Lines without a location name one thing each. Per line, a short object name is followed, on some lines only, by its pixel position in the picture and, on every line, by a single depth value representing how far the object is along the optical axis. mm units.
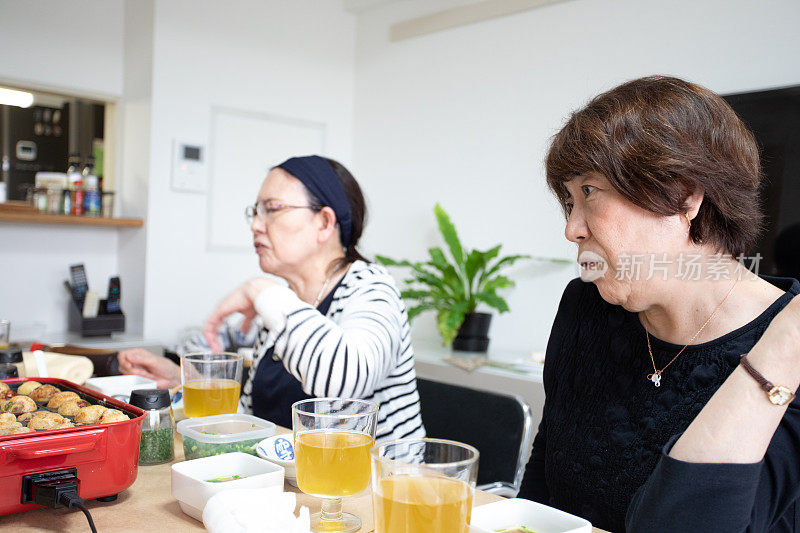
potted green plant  3582
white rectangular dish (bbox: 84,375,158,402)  1531
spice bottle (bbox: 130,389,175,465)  1171
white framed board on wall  4125
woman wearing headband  1461
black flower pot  3656
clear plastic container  1135
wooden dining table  911
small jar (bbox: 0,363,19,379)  1426
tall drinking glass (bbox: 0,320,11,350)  2002
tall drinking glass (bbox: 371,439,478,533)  757
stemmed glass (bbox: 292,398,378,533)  905
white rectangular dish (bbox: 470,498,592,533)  878
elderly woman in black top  1101
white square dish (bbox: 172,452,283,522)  928
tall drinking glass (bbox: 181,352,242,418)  1354
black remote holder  3625
